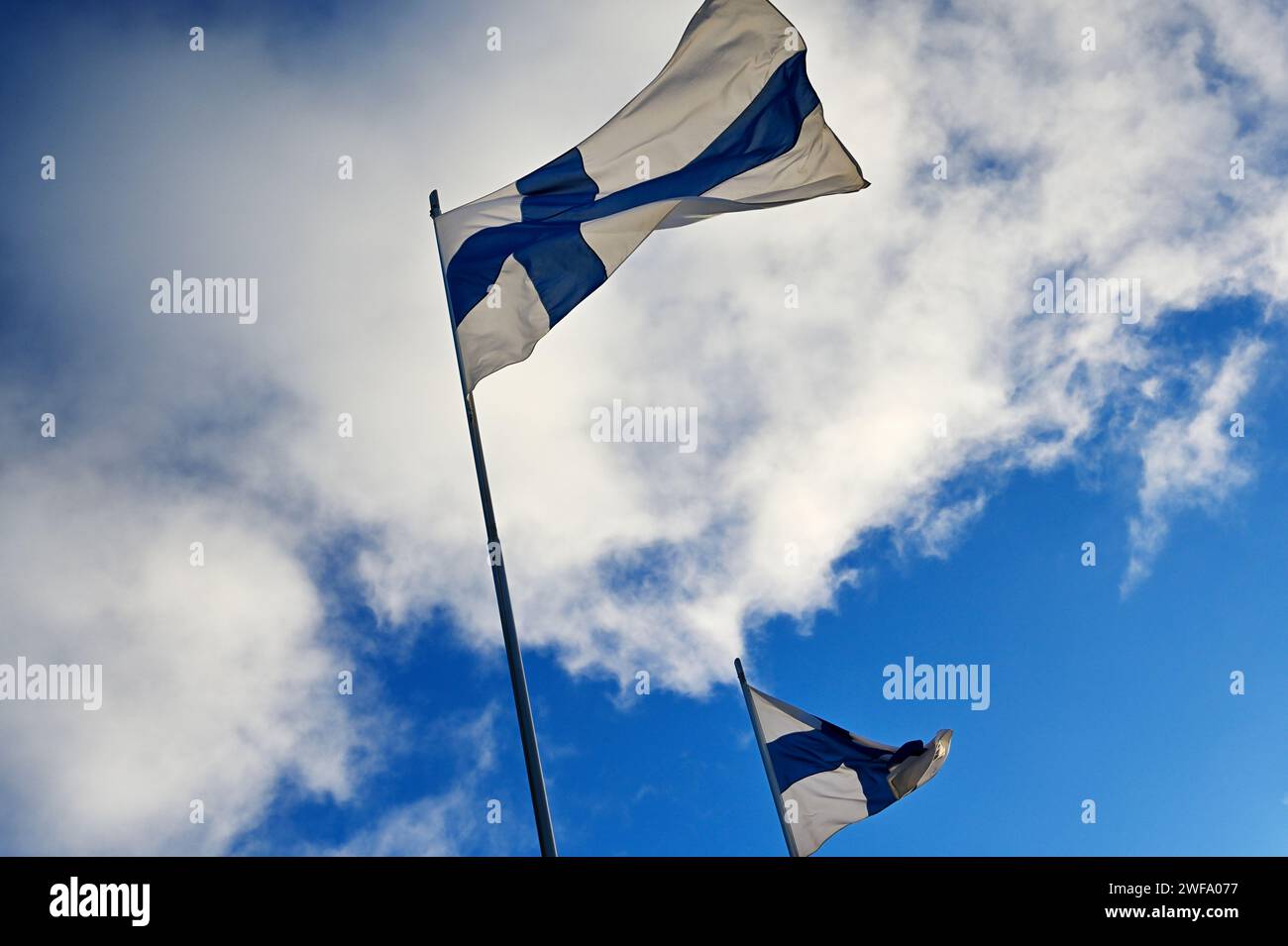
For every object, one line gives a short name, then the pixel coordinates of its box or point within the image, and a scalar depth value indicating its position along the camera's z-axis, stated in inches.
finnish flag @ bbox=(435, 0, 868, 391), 401.7
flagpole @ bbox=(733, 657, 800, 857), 615.9
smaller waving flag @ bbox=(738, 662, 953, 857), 646.5
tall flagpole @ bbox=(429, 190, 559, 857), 313.7
